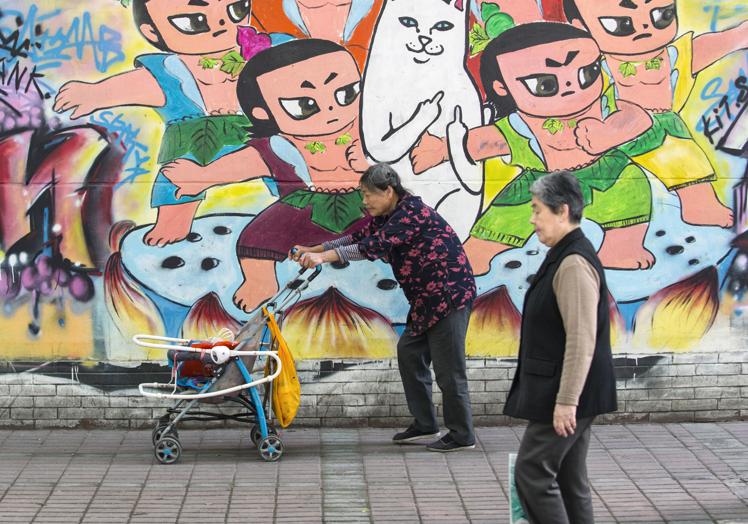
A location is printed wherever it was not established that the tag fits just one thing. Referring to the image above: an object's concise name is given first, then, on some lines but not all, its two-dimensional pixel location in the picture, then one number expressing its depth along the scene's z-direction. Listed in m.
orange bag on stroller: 7.00
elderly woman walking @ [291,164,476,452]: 7.11
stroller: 6.86
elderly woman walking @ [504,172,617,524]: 4.79
